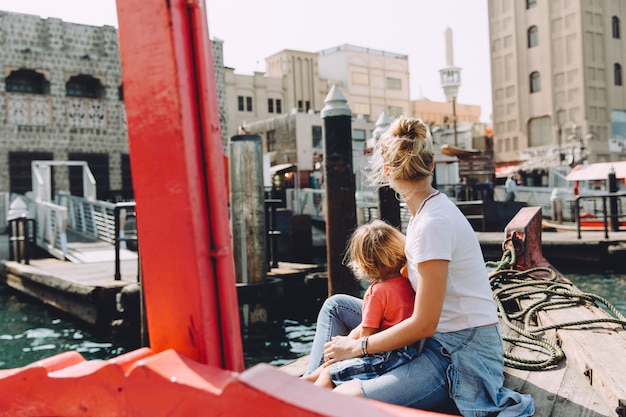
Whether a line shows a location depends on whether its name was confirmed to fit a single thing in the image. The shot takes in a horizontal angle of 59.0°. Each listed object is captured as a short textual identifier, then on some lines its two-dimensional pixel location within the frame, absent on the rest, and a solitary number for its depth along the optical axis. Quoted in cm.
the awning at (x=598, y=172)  1556
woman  211
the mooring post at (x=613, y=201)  1333
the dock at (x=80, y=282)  774
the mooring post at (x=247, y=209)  734
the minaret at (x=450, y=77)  5831
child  231
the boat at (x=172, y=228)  166
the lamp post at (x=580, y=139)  2908
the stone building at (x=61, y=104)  1997
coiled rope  293
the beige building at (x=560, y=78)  3409
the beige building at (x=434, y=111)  5271
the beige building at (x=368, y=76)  4334
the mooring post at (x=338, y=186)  615
